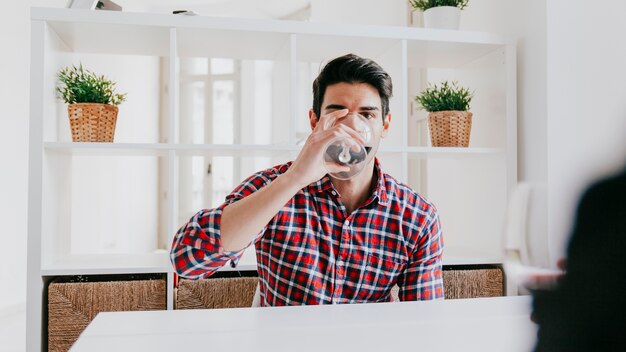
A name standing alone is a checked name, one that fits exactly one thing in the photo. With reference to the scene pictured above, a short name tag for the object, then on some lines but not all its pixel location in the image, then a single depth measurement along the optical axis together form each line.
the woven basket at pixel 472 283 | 1.82
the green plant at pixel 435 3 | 1.99
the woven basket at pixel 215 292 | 1.71
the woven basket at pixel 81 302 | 1.64
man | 1.20
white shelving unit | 1.64
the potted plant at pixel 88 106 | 1.71
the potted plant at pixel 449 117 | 1.92
